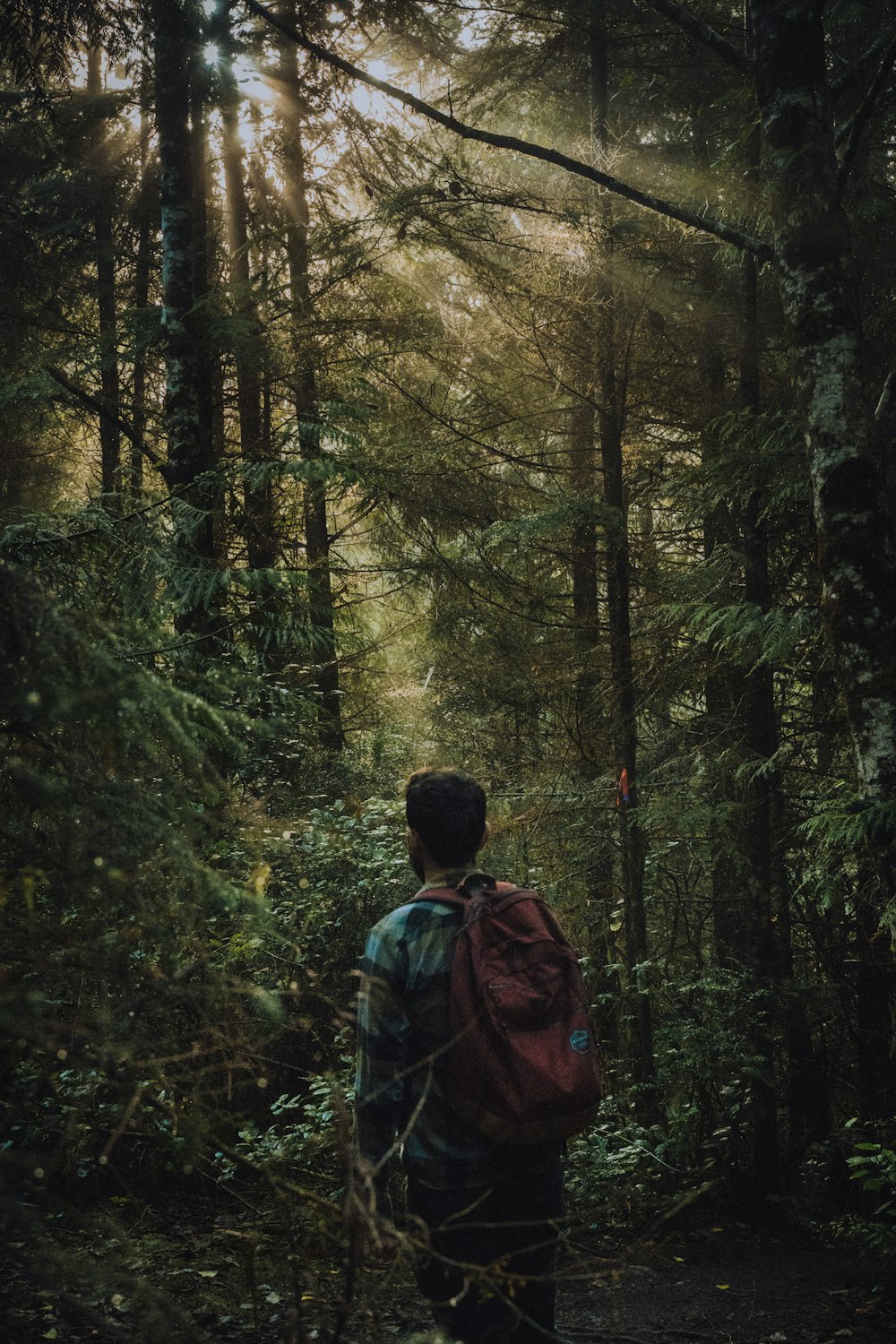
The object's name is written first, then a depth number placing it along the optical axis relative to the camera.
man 2.42
